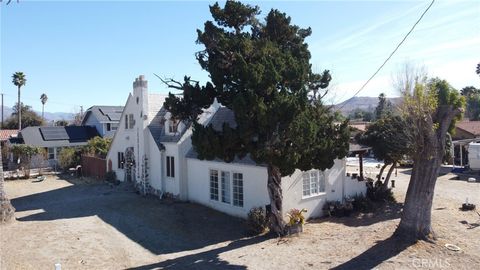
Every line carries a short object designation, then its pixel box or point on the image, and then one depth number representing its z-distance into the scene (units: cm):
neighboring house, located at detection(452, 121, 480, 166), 3802
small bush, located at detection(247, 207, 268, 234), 1504
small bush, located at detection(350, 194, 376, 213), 1875
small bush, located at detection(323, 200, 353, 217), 1798
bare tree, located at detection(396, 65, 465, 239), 1334
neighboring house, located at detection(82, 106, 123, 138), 4572
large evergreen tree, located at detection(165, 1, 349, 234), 1252
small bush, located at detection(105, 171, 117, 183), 2983
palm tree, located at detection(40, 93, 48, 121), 9475
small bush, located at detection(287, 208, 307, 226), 1487
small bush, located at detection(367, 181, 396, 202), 2039
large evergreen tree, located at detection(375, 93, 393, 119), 7901
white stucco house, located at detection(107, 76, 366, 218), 1709
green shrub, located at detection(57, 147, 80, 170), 3634
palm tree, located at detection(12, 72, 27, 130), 6142
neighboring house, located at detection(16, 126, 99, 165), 4097
